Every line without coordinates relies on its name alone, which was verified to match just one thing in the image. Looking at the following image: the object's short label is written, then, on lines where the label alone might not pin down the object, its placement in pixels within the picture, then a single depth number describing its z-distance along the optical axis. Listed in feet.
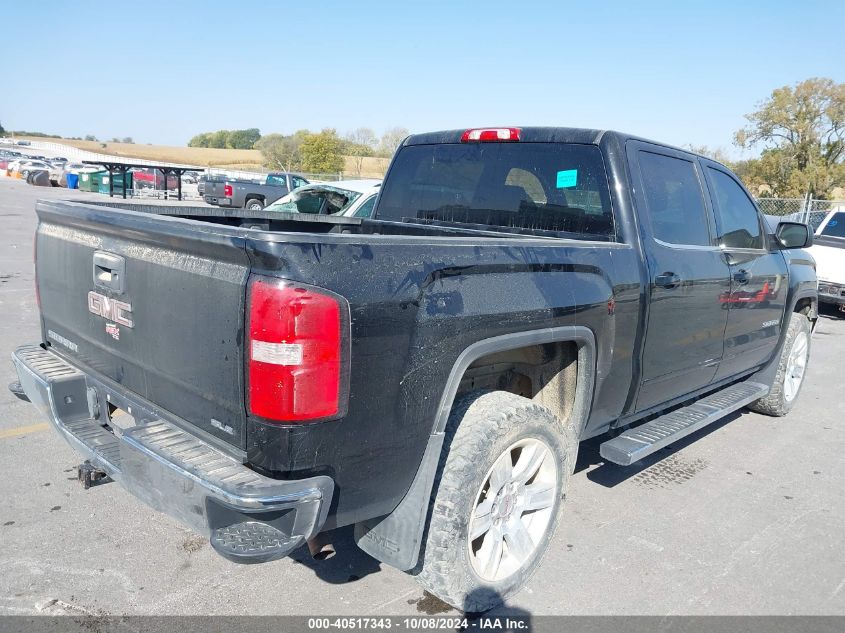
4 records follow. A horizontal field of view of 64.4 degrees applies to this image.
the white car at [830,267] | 34.24
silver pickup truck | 80.07
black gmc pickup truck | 6.97
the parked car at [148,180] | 107.34
